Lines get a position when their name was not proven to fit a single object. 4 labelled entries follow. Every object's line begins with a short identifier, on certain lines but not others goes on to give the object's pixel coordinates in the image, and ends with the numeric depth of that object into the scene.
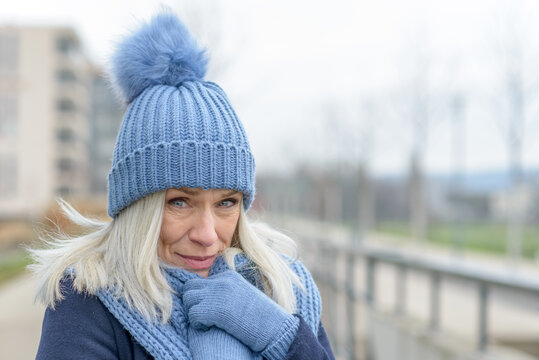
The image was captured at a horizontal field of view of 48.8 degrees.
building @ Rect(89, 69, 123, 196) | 68.31
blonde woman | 1.60
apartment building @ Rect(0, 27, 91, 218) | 43.81
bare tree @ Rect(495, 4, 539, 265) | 15.82
